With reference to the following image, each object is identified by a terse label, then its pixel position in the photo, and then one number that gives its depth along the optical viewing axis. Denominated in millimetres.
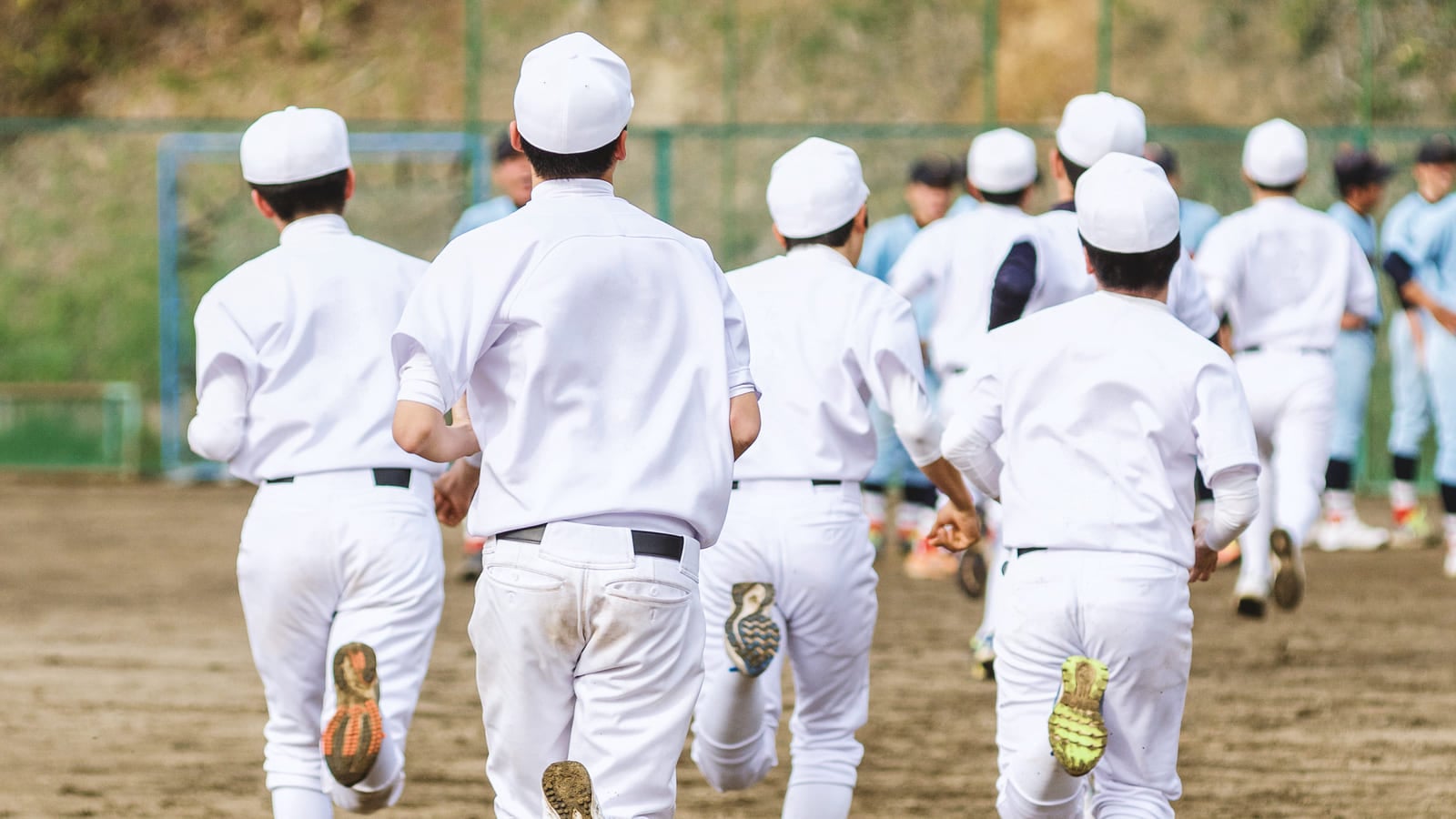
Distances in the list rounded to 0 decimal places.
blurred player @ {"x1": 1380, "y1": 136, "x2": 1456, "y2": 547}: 24375
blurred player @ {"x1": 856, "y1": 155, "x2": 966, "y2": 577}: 22328
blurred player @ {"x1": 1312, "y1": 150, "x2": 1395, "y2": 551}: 21750
